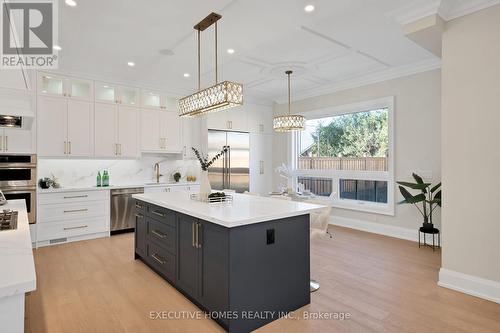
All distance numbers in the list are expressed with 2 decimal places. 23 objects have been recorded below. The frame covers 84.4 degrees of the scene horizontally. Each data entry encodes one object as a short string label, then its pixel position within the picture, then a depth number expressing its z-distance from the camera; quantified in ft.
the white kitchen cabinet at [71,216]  13.91
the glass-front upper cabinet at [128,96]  16.63
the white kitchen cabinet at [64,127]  14.17
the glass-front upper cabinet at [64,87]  14.29
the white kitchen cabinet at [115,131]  15.83
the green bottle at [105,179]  16.56
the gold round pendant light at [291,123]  14.55
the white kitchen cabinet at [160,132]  17.49
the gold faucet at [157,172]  18.80
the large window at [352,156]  16.52
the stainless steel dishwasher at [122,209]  16.01
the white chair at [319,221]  10.35
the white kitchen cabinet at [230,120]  19.79
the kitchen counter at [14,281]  3.17
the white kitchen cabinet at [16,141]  12.87
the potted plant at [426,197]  13.08
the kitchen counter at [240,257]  6.77
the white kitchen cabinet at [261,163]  22.04
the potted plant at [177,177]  19.29
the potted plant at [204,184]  9.67
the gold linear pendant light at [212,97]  8.65
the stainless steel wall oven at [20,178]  12.89
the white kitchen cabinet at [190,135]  19.15
